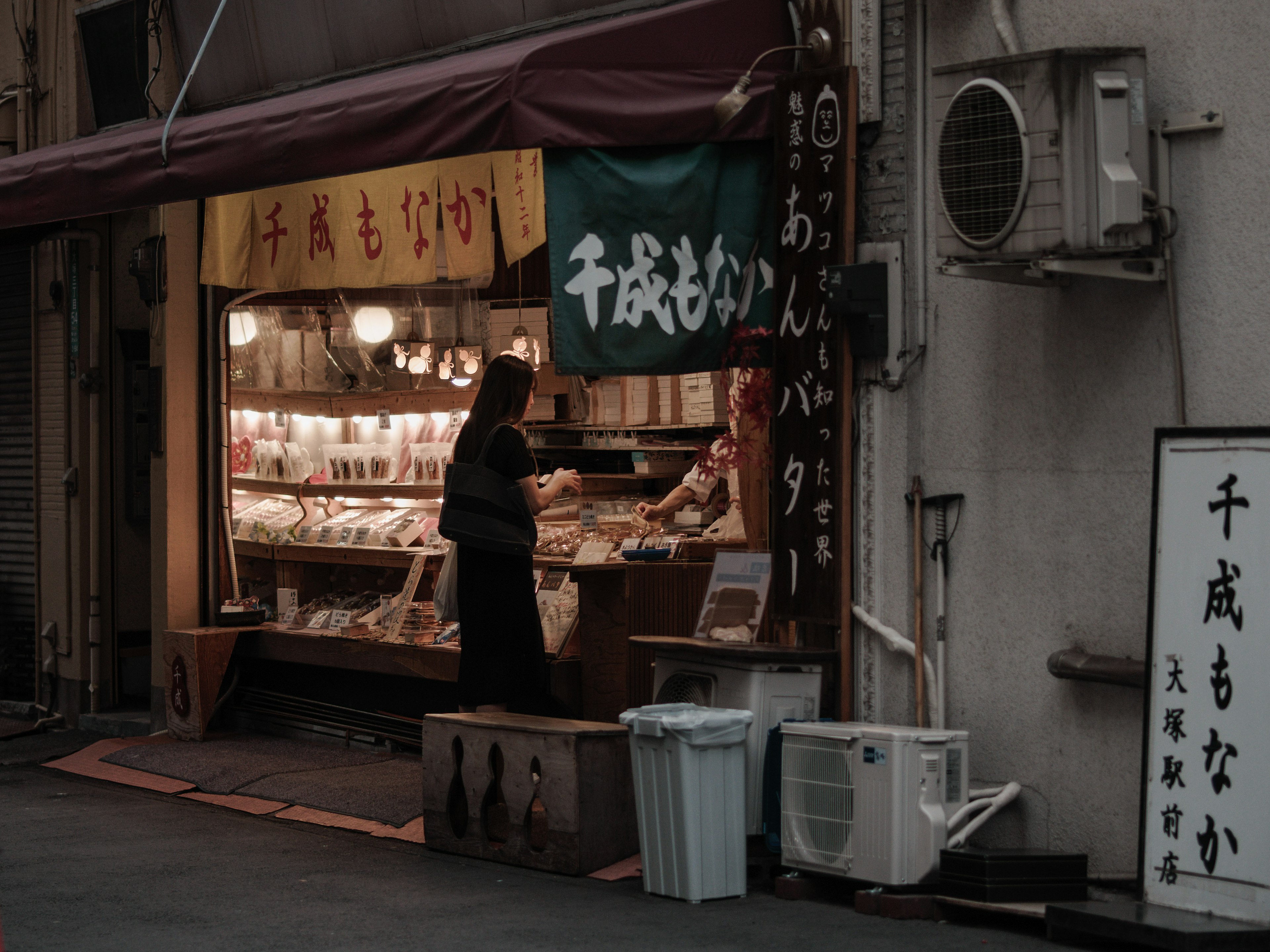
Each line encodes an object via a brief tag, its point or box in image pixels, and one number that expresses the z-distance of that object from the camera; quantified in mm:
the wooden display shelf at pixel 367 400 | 11711
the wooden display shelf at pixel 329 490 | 11680
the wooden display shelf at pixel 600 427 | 11773
